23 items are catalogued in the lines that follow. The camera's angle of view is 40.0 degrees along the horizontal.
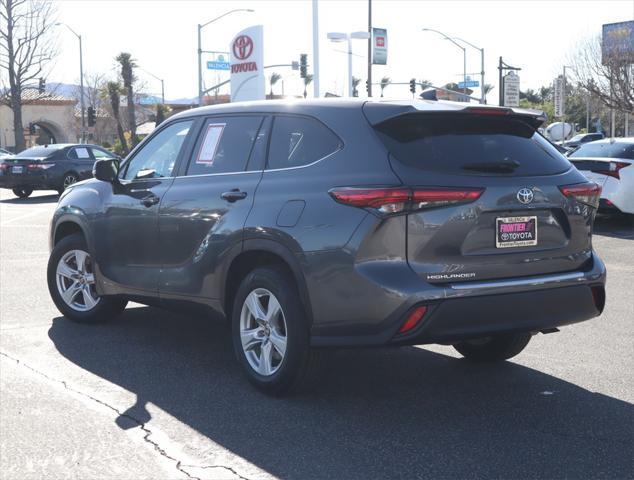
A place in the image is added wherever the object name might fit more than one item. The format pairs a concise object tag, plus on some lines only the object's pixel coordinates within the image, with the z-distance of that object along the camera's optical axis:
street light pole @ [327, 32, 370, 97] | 43.97
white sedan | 14.15
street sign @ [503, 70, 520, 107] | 28.78
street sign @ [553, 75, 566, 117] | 34.09
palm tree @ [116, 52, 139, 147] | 60.50
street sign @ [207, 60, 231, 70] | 60.59
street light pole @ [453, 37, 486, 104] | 46.94
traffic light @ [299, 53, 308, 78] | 44.66
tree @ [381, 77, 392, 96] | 98.57
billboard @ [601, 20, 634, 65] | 47.50
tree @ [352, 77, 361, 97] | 91.38
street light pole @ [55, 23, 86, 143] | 52.90
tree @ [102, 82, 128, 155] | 64.12
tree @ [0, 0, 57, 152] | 50.41
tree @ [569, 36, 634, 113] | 47.56
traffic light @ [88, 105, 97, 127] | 53.81
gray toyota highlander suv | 4.61
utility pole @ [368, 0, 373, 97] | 40.45
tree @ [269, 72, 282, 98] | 109.69
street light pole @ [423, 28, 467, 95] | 44.58
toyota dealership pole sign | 37.78
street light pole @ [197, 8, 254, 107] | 48.03
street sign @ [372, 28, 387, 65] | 43.59
